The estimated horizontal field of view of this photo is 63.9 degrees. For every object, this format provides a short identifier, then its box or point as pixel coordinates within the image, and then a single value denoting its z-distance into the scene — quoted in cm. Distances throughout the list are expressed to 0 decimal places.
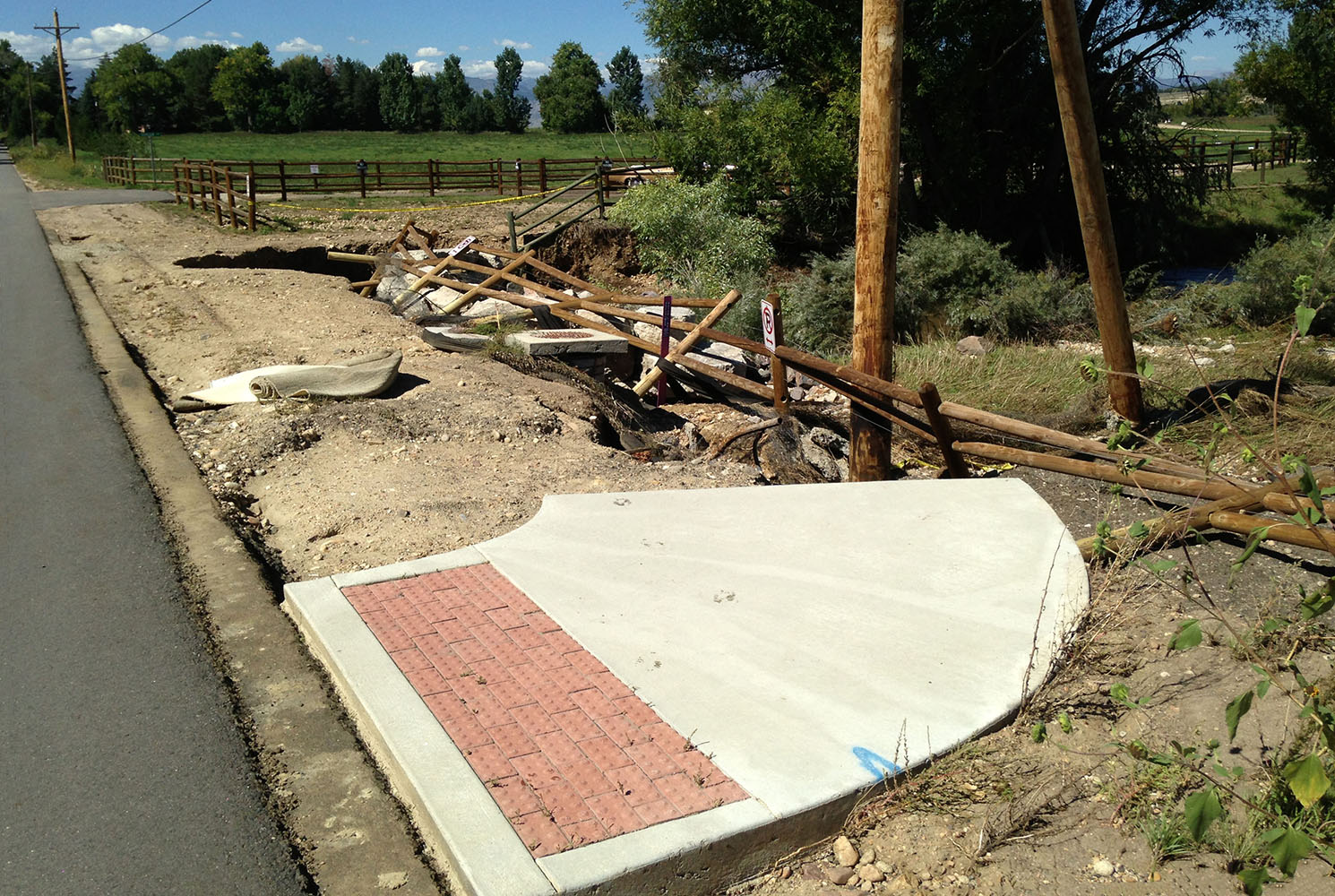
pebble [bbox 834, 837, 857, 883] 355
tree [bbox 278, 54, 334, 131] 11994
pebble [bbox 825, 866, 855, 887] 349
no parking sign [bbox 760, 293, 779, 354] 898
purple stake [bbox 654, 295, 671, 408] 1034
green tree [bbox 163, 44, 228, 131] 12469
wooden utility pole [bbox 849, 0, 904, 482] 762
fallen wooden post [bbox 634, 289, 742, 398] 1050
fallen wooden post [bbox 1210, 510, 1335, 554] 493
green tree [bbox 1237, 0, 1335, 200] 2408
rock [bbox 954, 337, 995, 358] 1326
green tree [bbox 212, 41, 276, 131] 12281
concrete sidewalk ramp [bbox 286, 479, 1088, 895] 358
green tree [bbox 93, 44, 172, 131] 11819
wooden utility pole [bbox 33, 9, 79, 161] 5750
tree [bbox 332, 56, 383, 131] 12569
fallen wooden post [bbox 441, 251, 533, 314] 1411
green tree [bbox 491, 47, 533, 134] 12875
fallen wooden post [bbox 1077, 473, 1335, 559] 517
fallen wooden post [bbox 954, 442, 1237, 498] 559
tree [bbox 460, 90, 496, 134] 12719
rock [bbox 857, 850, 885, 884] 347
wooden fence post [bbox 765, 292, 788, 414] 912
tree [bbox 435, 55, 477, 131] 12800
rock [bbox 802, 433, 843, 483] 924
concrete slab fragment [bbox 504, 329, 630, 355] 1107
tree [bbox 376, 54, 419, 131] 12519
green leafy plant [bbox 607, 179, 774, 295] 2003
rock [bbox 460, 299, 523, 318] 1402
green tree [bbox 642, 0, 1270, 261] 1819
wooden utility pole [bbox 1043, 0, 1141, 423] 778
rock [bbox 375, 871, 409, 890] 348
